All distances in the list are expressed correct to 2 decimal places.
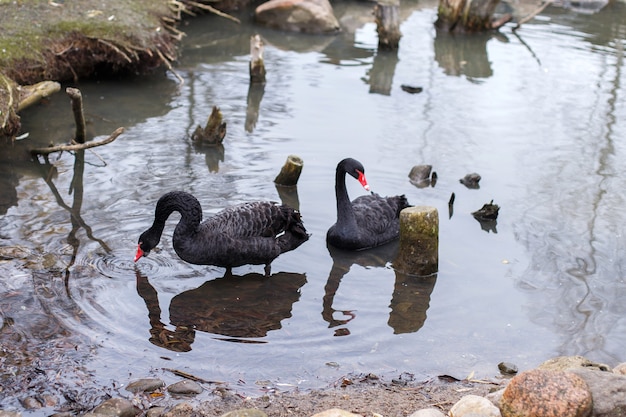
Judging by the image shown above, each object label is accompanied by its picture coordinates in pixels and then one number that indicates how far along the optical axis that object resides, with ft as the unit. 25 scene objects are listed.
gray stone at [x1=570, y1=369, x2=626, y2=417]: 13.41
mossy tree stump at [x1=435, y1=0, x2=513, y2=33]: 52.54
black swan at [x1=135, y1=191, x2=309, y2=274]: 20.06
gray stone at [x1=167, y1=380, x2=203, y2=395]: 15.60
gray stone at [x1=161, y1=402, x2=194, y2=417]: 14.75
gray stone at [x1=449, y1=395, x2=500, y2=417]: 14.17
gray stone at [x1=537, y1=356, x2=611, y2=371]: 15.80
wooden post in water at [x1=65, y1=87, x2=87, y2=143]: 25.73
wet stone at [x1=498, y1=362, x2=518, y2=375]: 17.24
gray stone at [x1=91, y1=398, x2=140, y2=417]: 14.51
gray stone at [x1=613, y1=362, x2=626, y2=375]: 15.83
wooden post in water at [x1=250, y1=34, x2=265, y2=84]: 38.09
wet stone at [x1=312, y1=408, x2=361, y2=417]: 13.91
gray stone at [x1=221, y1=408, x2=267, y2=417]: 13.85
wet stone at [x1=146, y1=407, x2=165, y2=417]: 14.70
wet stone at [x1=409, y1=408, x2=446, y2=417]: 14.23
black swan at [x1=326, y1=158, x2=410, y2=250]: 22.84
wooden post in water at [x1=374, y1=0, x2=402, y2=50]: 46.32
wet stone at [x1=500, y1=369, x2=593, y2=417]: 13.23
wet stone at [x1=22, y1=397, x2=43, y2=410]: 14.77
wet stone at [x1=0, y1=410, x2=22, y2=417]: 13.99
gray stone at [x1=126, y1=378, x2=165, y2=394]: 15.51
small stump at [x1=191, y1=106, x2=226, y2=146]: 30.07
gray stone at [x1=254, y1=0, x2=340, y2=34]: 51.70
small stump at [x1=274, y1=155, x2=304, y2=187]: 26.12
